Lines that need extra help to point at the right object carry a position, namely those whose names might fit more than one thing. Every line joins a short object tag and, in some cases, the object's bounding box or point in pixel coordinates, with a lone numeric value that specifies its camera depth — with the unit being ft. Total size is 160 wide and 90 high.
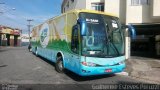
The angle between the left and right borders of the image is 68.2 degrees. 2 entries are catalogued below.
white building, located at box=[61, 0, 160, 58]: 32.26
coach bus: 16.82
